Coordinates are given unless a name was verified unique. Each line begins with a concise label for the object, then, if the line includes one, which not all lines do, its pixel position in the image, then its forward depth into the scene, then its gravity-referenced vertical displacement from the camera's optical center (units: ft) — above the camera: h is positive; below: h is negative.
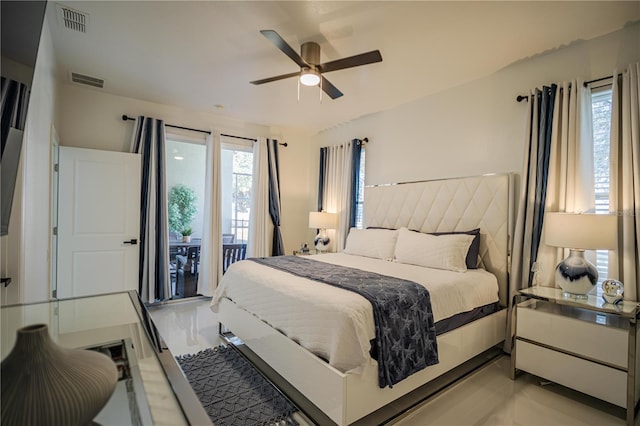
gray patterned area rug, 6.17 -4.23
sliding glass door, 22.81 +2.10
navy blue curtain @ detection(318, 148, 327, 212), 17.10 +2.47
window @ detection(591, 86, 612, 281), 7.79 +1.82
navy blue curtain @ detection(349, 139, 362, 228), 15.08 +1.83
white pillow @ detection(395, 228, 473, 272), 9.29 -1.11
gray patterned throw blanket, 5.83 -2.27
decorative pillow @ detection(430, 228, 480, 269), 9.51 -1.16
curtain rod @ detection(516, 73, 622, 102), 7.66 +3.77
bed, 5.56 -2.19
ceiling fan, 7.03 +4.03
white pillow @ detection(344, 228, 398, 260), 11.60 -1.07
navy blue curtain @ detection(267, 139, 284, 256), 16.70 +1.30
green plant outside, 22.81 +0.65
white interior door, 11.13 -0.24
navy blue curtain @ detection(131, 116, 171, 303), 12.91 +0.11
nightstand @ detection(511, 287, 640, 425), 6.23 -2.98
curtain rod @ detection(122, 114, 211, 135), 12.71 +4.31
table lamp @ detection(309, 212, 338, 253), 15.65 -0.34
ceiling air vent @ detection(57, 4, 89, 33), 7.27 +5.11
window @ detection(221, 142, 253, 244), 24.22 +2.06
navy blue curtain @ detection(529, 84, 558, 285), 8.60 +1.79
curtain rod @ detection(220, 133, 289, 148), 15.59 +4.32
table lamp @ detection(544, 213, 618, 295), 6.75 -0.51
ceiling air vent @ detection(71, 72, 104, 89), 10.73 +5.13
